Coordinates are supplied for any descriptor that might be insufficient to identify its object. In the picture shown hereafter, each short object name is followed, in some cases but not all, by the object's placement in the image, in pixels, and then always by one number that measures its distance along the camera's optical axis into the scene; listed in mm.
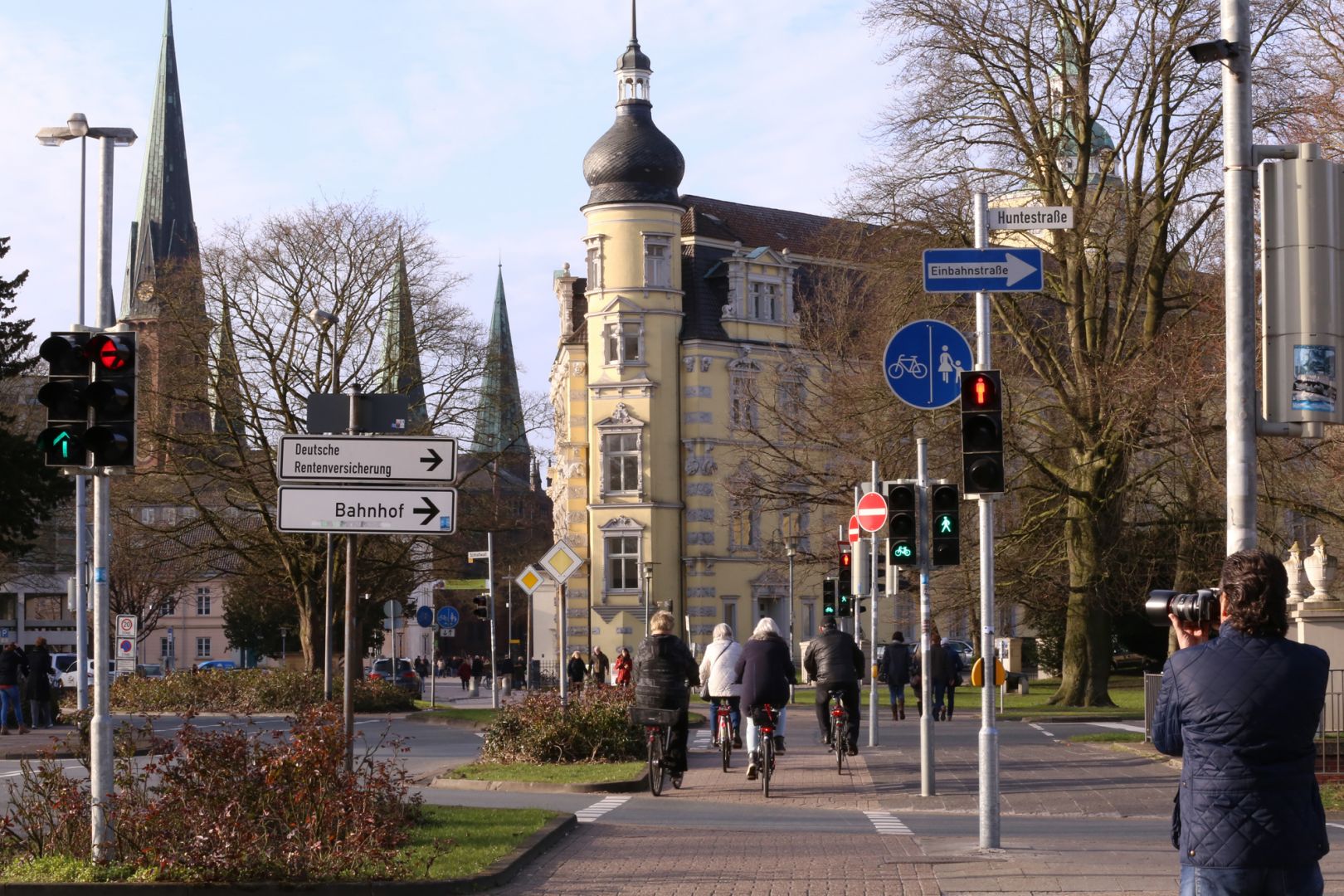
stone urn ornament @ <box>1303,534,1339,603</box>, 26703
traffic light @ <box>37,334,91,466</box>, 11883
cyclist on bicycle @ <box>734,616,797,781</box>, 19406
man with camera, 5926
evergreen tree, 37625
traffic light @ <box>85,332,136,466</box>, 11898
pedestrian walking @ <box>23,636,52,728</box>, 35625
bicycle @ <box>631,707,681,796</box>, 18766
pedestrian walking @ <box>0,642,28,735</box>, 34094
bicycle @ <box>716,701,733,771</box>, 22109
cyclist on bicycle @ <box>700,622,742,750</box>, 21484
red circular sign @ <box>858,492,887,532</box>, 23203
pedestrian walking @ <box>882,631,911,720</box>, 38300
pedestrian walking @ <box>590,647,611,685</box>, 55438
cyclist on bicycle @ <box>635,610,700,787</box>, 18938
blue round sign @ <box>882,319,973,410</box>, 15922
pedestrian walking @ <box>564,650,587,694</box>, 56300
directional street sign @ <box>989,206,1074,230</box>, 13742
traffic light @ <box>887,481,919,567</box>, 17984
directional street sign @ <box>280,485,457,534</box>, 13312
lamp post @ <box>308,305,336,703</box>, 18044
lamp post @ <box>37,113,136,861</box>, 11492
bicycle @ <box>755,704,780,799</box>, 18859
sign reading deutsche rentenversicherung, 13438
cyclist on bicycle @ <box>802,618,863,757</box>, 21969
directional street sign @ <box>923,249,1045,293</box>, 14000
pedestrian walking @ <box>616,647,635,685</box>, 42844
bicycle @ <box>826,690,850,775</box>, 21922
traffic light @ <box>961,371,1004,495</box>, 13492
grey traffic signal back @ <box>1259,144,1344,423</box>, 10102
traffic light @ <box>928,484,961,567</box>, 17500
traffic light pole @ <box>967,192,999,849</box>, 13250
